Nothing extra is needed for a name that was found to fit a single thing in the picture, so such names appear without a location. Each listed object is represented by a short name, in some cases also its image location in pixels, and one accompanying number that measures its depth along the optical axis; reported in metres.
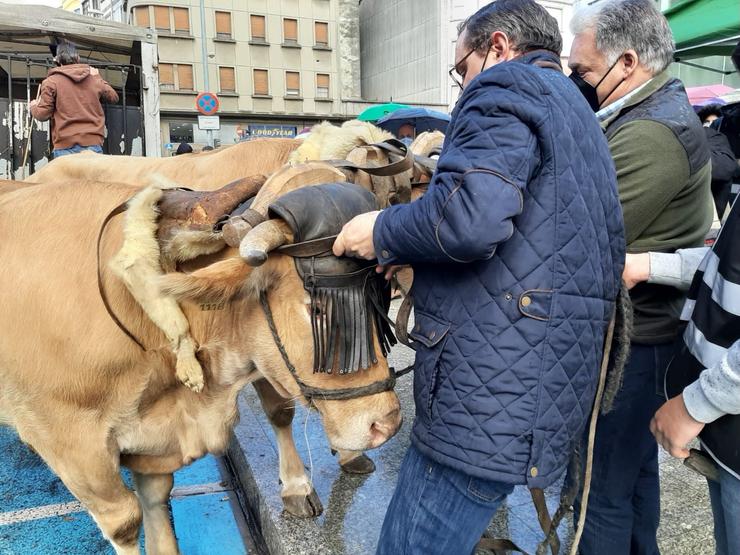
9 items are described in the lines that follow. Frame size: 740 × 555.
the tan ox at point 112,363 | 1.85
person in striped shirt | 1.33
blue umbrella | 10.48
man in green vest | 1.91
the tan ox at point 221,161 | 2.61
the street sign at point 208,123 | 12.81
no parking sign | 13.26
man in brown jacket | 5.69
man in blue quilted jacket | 1.38
